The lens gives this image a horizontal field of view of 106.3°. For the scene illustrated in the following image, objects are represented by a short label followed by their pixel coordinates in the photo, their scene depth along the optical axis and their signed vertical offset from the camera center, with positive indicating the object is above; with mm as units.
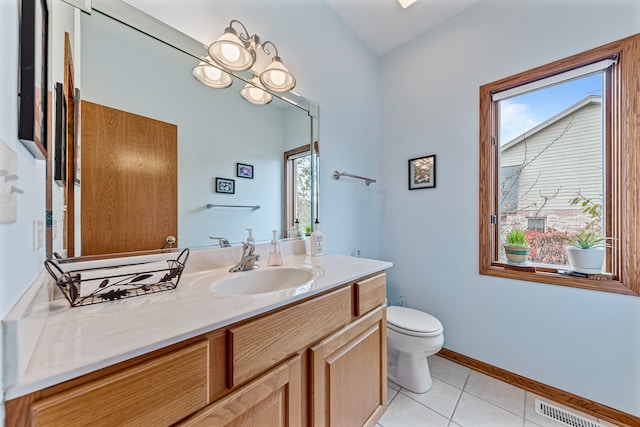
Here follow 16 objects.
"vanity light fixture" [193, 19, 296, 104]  1123 +759
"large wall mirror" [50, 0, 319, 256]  845 +361
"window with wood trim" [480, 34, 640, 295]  1289 +309
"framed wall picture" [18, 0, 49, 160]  527 +318
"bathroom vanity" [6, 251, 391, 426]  413 -331
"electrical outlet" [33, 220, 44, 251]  632 -50
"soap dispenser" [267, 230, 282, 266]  1229 -207
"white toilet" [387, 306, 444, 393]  1450 -818
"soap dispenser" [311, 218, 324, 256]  1501 -185
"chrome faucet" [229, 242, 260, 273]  1101 -210
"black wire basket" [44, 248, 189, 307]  646 -197
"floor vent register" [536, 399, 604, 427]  1267 -1119
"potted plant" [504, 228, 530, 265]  1608 -240
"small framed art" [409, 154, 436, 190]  1951 +345
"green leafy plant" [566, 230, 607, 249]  1386 -164
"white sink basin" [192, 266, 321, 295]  933 -285
